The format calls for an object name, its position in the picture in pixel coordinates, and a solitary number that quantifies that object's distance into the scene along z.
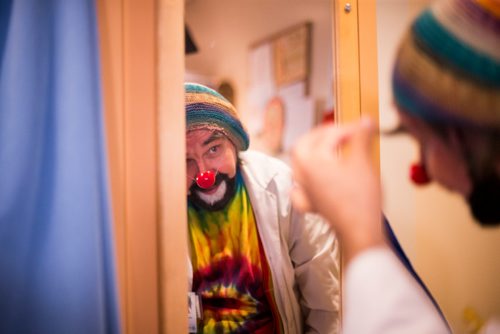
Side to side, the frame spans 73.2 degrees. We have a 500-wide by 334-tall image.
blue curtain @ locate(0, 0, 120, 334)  0.56
